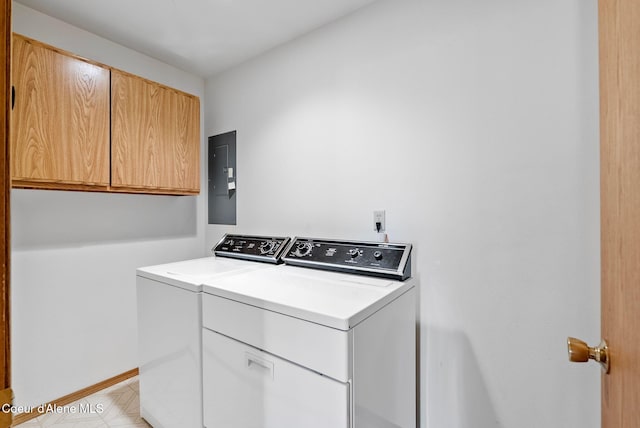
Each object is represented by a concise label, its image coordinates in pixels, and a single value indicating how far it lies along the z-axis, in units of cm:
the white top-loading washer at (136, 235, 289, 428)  144
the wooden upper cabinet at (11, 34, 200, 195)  164
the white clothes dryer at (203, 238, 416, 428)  100
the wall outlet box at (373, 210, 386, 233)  171
